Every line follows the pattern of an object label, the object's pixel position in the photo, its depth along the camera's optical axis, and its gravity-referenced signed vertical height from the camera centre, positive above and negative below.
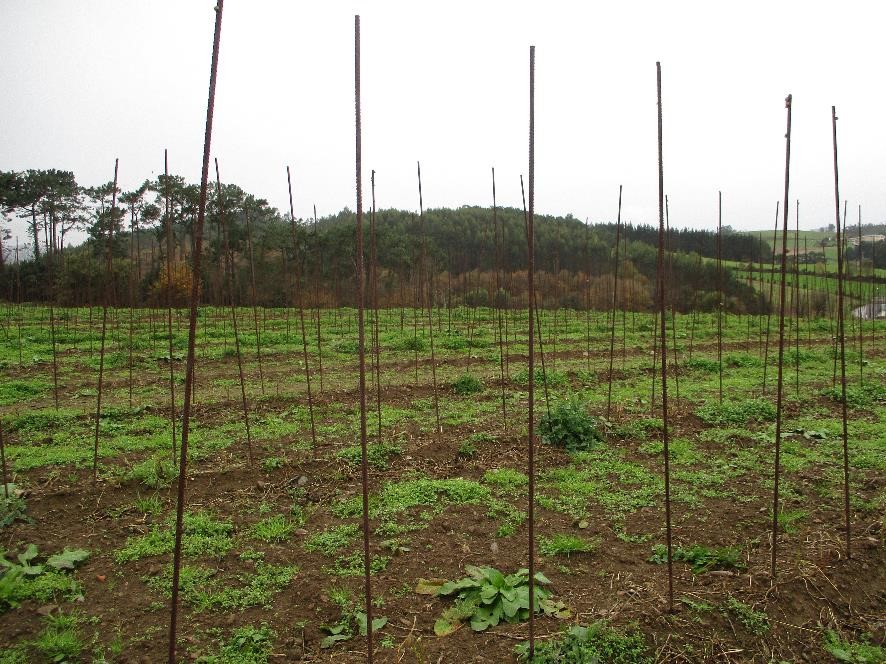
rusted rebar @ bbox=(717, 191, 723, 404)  7.38 +1.14
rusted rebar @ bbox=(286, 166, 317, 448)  5.29 +0.76
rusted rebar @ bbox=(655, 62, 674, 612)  2.59 +0.07
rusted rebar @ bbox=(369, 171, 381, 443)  3.79 +0.31
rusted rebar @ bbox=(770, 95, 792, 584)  2.70 +0.34
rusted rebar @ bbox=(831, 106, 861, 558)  3.17 +0.15
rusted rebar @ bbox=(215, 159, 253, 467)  4.68 +0.87
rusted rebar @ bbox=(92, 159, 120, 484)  4.44 +0.46
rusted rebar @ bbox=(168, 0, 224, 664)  1.69 +0.05
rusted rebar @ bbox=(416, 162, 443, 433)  6.32 +1.21
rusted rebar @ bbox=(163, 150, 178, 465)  4.14 +0.69
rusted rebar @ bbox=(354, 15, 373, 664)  1.97 +0.09
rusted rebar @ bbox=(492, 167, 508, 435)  6.30 -0.01
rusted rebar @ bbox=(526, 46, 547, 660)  2.18 +0.14
